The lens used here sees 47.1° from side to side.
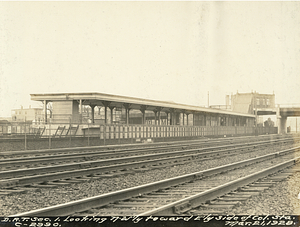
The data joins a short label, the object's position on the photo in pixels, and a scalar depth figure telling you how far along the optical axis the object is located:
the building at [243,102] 80.75
